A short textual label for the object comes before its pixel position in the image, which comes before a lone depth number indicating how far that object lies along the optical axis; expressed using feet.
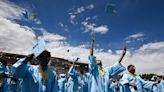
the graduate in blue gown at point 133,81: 13.84
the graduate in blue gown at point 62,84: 22.85
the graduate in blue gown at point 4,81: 13.80
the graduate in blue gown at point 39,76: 7.33
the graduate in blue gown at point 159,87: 21.25
